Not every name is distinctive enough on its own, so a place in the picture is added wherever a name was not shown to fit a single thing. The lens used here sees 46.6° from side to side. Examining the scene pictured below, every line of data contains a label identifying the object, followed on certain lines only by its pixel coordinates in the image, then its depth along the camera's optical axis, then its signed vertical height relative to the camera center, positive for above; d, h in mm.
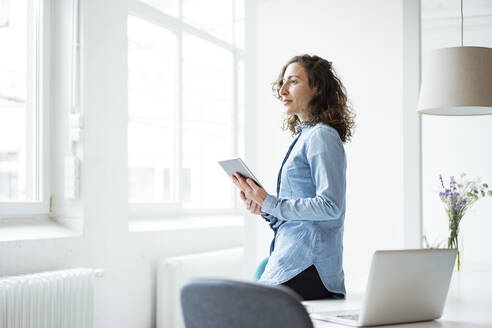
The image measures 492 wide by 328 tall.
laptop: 1444 -315
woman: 1769 -96
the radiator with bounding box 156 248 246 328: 3643 -719
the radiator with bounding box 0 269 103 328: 2600 -626
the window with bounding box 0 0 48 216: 3063 +336
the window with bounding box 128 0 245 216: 4133 +542
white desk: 1525 -423
